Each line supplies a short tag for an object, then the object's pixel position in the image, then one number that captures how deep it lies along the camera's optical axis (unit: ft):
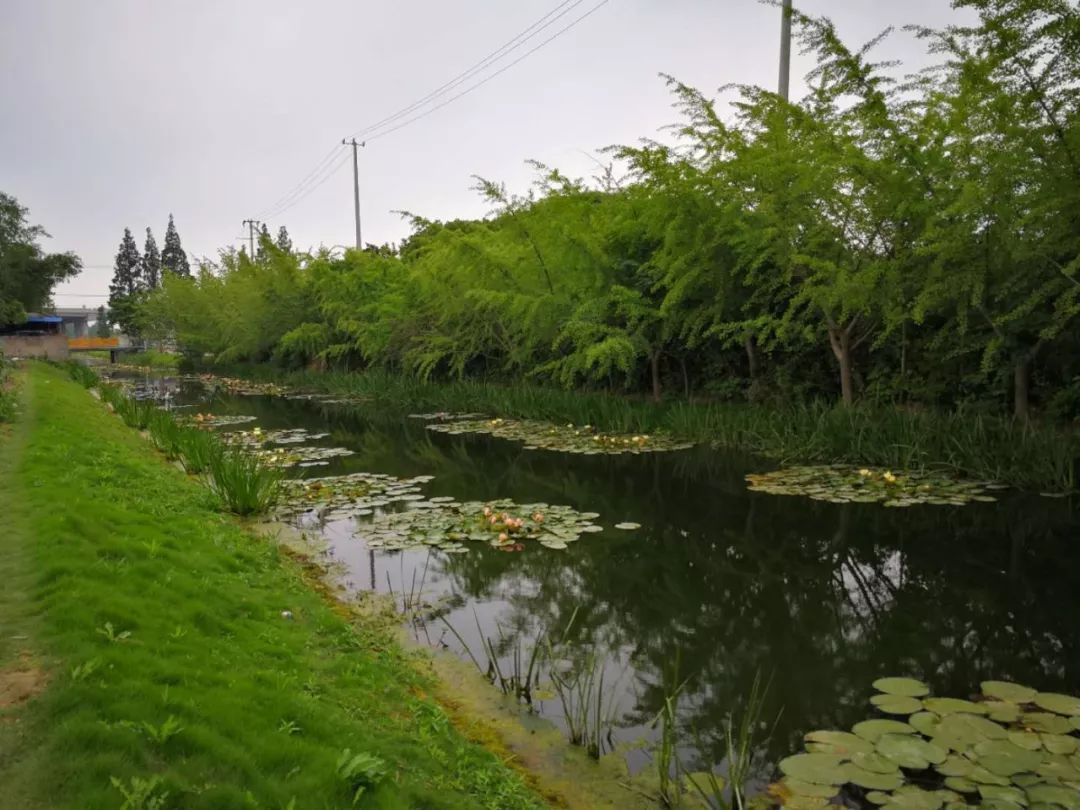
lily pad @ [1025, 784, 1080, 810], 9.51
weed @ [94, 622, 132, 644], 10.78
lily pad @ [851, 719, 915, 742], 11.47
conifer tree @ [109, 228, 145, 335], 231.09
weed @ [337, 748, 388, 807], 8.46
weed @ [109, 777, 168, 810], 7.07
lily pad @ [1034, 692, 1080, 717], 12.01
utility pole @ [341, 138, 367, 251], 112.47
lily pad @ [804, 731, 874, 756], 11.05
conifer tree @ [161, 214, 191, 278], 232.94
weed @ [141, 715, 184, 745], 8.27
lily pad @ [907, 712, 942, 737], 11.49
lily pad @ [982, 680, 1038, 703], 12.47
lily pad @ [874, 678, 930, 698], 12.88
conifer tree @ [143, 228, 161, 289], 232.94
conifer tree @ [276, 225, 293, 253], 214.69
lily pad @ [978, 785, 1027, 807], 9.60
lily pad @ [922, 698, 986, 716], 12.04
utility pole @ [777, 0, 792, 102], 40.65
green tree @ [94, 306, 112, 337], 265.75
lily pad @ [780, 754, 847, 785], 10.37
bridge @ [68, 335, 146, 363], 191.29
